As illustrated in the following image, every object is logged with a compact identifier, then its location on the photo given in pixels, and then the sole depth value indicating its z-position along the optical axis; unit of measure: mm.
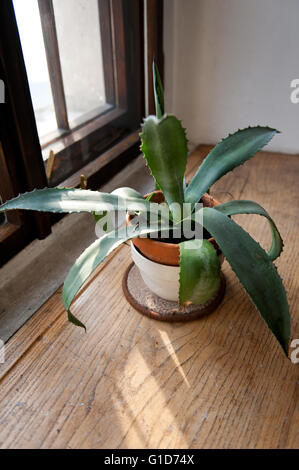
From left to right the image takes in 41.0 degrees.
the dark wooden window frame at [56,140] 840
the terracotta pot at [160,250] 745
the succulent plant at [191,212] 625
